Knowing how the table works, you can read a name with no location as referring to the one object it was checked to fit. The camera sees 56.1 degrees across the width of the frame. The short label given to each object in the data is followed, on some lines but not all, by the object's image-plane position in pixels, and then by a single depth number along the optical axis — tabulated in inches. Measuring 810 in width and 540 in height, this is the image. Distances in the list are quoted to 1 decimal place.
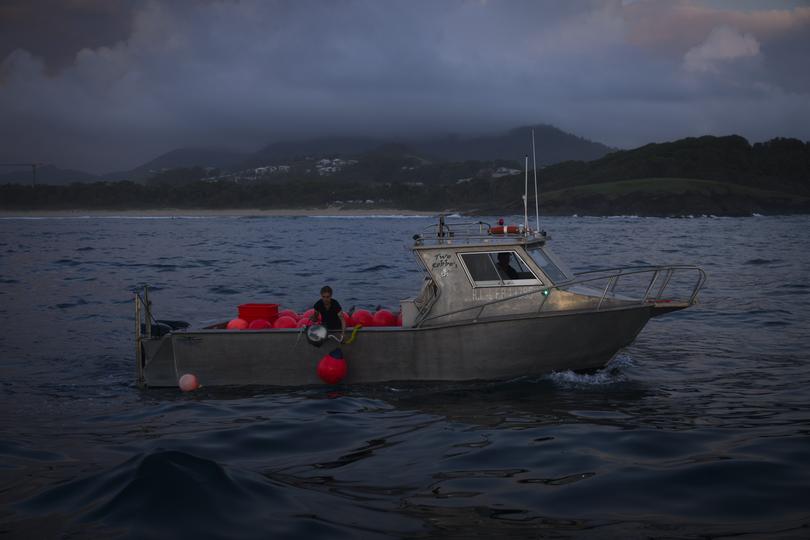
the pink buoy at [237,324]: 522.6
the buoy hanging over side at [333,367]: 489.7
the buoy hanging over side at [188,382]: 510.3
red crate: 537.6
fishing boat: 488.7
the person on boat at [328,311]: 505.7
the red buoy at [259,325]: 518.3
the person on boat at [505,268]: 507.5
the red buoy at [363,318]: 527.8
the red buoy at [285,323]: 524.1
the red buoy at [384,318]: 533.3
